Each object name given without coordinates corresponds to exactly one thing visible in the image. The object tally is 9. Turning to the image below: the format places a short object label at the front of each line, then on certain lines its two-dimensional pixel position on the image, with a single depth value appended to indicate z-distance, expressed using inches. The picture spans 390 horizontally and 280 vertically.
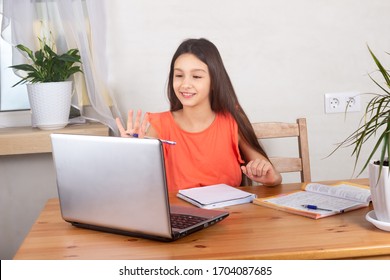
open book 56.5
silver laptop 48.1
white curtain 97.4
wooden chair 83.0
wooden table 45.9
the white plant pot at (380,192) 49.3
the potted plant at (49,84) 95.8
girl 80.4
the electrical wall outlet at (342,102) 108.6
